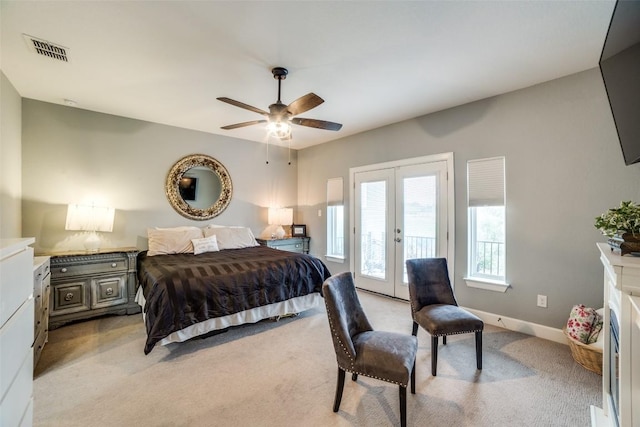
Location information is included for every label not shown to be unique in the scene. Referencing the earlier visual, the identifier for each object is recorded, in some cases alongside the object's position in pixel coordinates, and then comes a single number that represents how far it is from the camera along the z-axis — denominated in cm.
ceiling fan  239
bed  244
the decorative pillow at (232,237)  422
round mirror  434
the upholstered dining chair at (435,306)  219
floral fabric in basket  227
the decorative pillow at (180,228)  401
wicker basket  214
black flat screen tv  126
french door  365
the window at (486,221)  312
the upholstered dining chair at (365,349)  161
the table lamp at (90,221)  328
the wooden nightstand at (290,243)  489
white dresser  104
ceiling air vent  216
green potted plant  128
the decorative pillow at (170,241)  371
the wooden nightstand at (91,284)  305
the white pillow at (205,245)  385
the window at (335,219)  501
